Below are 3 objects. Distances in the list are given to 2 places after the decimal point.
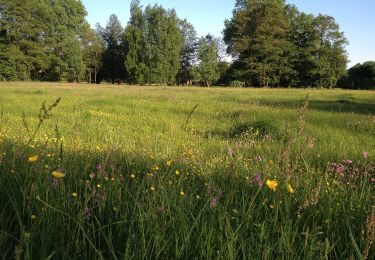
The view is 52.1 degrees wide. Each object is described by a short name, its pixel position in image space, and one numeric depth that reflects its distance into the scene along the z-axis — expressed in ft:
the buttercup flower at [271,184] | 5.34
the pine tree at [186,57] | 300.40
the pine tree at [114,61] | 269.85
